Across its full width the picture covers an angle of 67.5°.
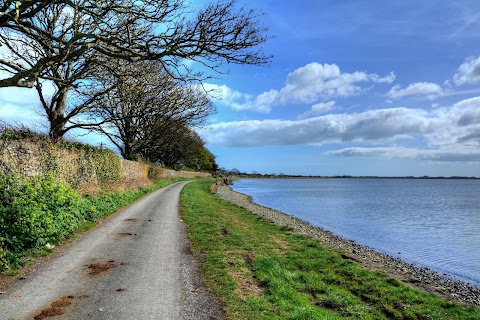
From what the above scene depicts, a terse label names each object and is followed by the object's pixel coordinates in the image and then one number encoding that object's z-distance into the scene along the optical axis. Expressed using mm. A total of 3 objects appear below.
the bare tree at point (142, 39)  9086
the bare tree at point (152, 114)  32266
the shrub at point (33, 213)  8238
